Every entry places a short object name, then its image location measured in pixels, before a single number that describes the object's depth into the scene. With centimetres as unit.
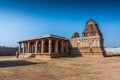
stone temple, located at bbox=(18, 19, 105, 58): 1904
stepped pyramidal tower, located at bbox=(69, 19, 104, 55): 2110
